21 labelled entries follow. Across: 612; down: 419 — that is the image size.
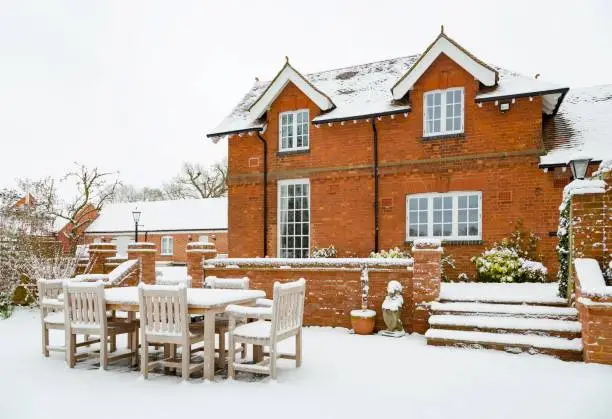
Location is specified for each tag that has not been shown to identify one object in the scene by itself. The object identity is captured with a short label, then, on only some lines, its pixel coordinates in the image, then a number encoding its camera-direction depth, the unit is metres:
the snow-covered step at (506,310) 7.93
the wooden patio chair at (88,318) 6.36
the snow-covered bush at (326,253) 13.48
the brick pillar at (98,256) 13.36
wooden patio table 5.83
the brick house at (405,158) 11.67
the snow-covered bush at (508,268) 11.03
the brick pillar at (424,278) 9.01
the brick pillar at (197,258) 11.10
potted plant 9.22
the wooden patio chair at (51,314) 7.07
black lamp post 20.66
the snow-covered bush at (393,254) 11.95
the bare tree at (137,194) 59.03
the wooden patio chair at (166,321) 5.75
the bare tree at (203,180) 46.06
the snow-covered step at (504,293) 8.55
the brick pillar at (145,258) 12.44
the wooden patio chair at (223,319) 6.48
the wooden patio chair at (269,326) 5.80
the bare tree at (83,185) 30.23
